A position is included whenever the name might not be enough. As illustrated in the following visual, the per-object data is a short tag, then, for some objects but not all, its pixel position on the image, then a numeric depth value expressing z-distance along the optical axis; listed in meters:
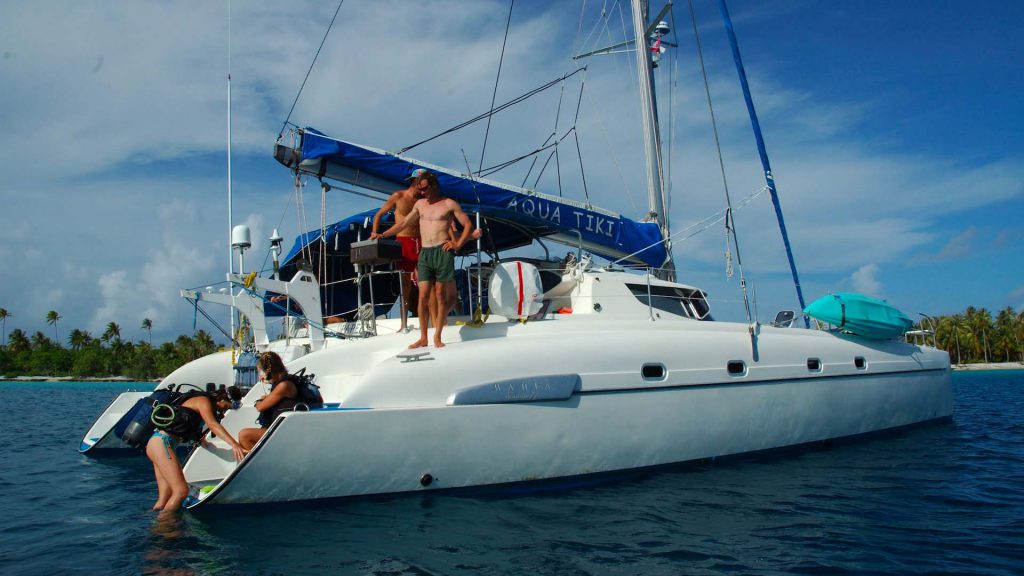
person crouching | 4.98
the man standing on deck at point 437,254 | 5.61
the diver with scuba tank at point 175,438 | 4.80
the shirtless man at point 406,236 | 6.36
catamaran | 4.79
